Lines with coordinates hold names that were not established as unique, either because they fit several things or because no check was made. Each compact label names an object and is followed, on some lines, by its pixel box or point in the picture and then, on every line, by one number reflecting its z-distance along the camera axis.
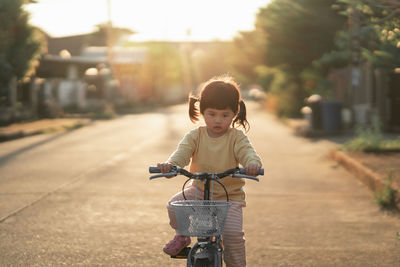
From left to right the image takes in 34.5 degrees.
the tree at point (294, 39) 23.09
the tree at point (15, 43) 20.85
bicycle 3.51
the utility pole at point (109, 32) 38.02
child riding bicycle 4.08
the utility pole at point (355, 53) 18.08
